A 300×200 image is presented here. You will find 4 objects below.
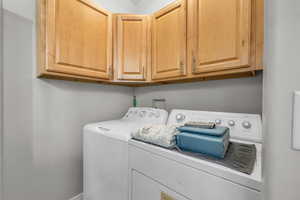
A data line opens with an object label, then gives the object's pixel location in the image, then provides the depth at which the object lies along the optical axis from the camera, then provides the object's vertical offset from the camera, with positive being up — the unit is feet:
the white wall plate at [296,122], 0.86 -0.14
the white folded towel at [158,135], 2.52 -0.73
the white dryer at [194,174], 1.67 -1.12
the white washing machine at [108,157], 3.15 -1.55
